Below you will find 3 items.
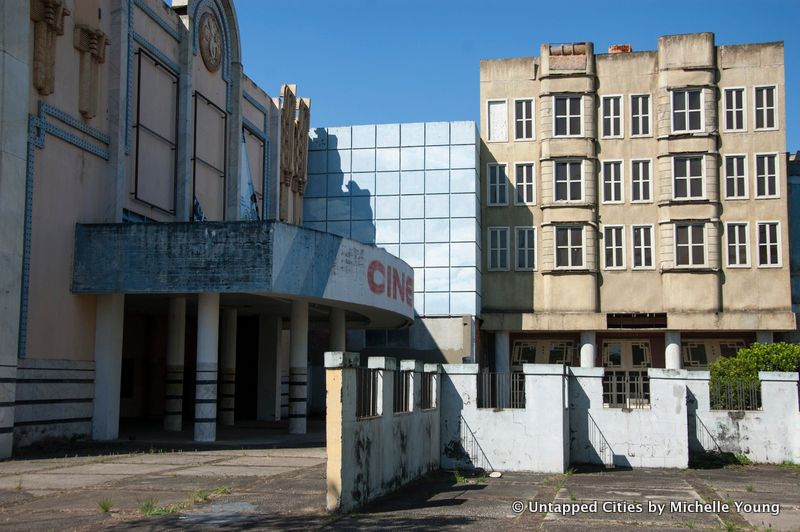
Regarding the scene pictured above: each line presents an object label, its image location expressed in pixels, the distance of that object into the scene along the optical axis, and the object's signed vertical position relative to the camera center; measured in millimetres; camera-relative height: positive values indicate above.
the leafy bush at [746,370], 23625 -289
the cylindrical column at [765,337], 43469 +1112
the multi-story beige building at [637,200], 43875 +7617
